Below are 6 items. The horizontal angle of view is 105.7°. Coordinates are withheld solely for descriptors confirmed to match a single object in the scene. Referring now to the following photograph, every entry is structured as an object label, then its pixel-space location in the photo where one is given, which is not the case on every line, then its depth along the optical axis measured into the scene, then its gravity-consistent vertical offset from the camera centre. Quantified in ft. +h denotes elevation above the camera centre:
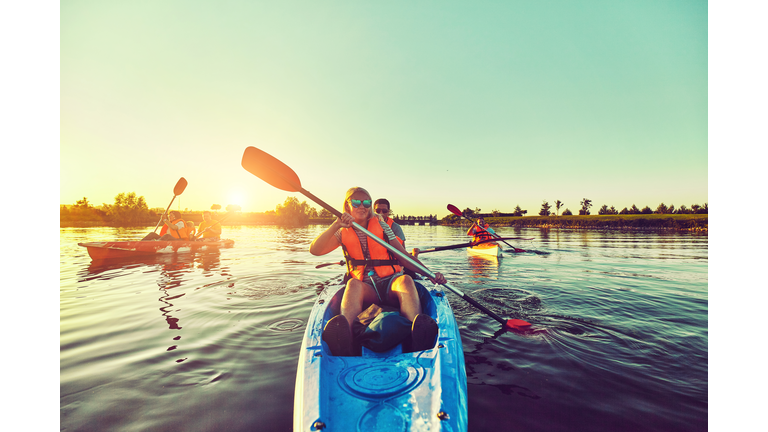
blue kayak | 5.68 -3.81
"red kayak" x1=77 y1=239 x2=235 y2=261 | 32.74 -3.66
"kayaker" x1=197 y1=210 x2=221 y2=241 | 46.19 -1.74
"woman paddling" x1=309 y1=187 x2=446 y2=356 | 10.08 -1.98
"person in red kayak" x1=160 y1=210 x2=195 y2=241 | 41.93 -1.20
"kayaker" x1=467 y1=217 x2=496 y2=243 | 39.45 -2.21
